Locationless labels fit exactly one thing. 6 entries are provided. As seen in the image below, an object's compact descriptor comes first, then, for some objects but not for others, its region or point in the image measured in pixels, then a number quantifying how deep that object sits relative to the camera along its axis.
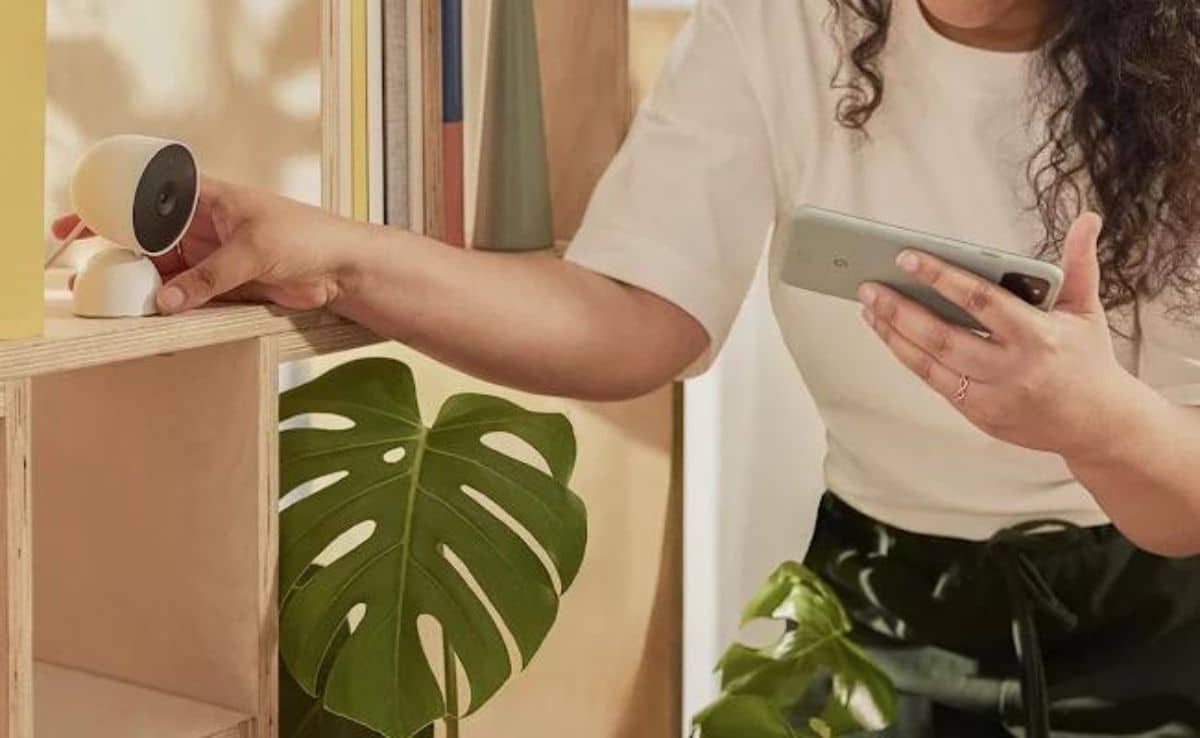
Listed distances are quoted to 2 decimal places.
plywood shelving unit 1.71
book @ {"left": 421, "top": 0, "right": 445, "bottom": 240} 1.90
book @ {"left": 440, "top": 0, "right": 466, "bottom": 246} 1.91
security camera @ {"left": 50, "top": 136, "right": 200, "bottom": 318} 1.64
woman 1.88
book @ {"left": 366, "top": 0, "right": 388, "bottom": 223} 1.85
